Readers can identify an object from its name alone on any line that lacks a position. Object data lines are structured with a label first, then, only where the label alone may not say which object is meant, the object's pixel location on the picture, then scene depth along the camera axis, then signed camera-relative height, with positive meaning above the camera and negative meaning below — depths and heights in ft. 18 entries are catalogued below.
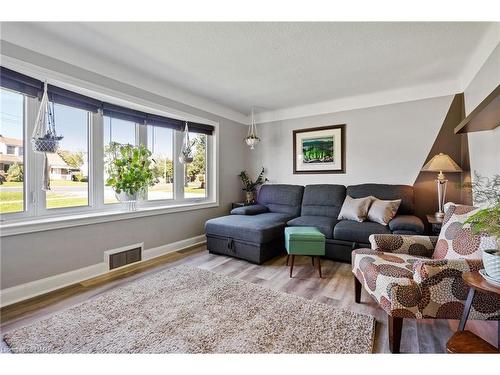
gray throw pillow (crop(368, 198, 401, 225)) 9.36 -1.04
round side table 3.55 -2.50
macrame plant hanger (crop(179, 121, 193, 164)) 11.51 +1.72
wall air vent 8.63 -2.72
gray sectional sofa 9.14 -1.61
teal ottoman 8.22 -2.06
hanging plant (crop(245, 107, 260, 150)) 13.87 +2.95
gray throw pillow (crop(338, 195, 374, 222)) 9.98 -1.03
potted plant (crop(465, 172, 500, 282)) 3.58 -0.68
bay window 6.81 +1.17
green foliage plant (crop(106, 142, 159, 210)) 9.08 +0.58
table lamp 8.92 +0.74
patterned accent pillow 4.96 -1.22
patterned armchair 4.24 -1.91
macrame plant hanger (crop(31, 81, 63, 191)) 6.77 +1.51
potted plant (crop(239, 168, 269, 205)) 14.56 +0.09
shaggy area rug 4.80 -3.29
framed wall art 12.59 +2.00
